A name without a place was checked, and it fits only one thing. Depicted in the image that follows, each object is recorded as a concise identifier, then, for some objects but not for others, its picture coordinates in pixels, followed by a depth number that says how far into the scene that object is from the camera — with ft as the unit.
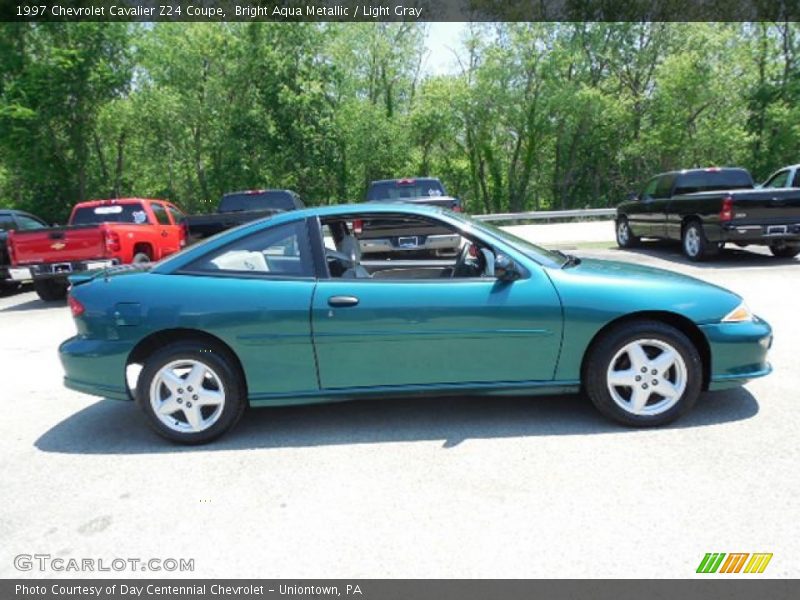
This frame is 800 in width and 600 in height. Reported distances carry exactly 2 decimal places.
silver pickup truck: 29.25
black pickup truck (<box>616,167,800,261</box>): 34.96
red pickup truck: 32.53
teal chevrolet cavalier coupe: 12.97
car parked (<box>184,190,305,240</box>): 45.03
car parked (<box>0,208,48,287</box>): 37.42
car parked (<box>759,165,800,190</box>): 39.32
